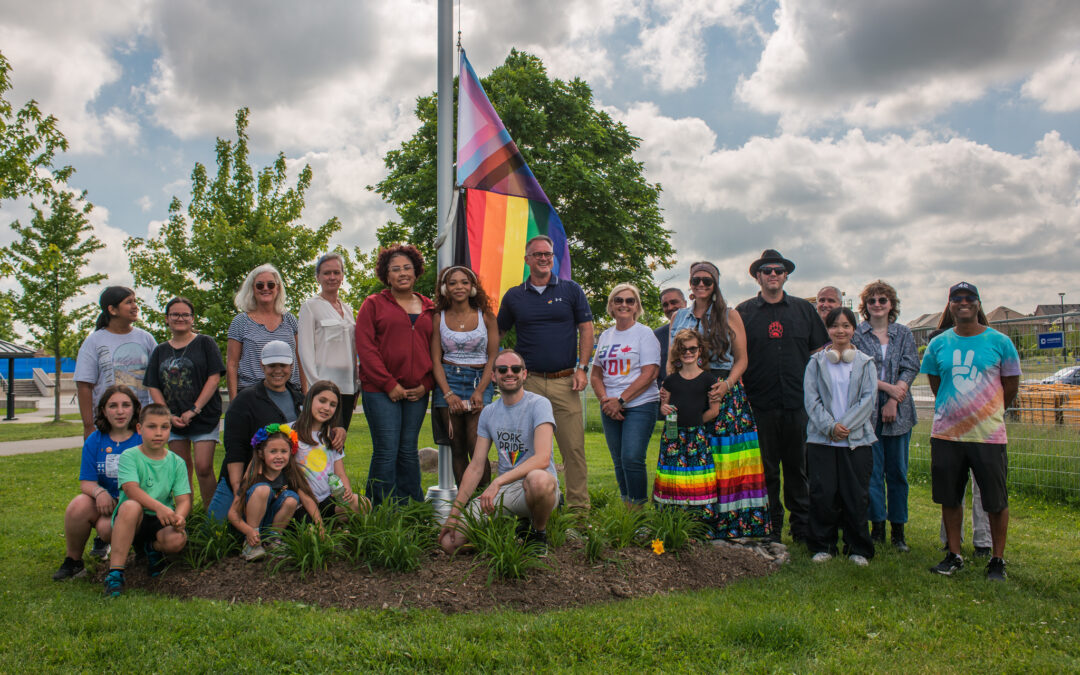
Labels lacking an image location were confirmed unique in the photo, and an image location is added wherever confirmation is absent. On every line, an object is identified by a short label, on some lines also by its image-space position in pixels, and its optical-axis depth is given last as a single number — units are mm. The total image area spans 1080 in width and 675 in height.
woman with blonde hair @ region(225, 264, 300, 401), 5363
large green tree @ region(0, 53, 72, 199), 10586
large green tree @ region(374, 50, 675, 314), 19859
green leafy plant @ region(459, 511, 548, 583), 4254
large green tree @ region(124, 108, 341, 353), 13961
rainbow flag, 6406
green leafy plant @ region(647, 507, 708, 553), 4914
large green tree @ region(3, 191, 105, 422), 19875
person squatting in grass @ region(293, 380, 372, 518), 4793
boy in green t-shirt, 4430
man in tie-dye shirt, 4750
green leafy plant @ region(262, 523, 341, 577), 4325
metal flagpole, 5633
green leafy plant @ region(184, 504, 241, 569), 4559
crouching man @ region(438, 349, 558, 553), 4562
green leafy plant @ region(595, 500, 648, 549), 4848
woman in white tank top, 5402
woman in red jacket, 5238
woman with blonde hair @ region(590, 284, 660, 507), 5352
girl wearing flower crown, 4562
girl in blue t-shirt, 4664
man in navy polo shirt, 5402
